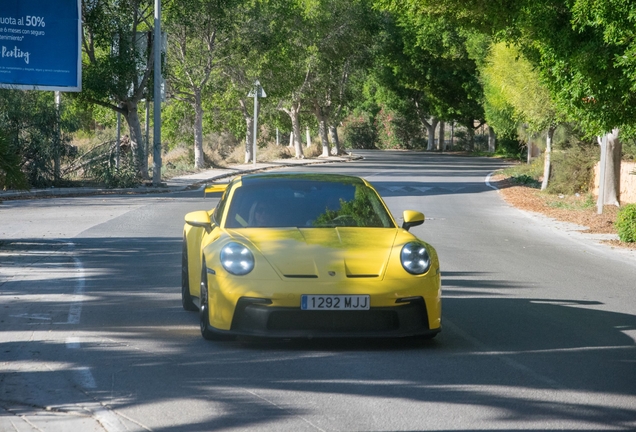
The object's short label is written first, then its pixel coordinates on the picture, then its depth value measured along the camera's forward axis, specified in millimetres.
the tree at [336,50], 57363
